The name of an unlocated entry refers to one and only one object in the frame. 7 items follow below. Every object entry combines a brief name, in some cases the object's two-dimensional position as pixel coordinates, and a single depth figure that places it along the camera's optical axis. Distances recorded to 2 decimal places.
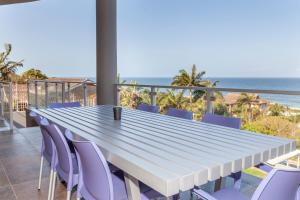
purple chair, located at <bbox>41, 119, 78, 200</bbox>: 1.76
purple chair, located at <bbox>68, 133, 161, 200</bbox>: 1.36
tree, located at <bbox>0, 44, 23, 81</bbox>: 16.52
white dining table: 1.12
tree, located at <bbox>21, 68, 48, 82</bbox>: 21.39
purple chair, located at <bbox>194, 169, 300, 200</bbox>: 1.09
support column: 5.48
